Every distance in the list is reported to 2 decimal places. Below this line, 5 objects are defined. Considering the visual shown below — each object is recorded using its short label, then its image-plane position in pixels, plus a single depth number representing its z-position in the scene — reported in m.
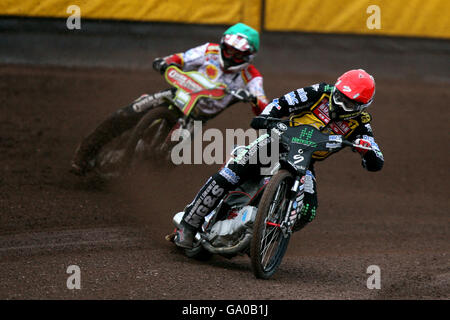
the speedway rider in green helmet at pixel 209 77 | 17.03
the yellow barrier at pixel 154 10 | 23.72
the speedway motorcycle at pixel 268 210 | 11.90
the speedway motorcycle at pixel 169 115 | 16.80
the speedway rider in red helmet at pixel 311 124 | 12.57
